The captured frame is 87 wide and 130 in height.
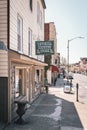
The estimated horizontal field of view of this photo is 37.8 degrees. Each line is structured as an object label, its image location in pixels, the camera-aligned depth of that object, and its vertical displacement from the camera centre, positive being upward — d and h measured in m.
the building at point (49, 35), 18.87 +5.18
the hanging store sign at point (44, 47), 8.37 +1.38
